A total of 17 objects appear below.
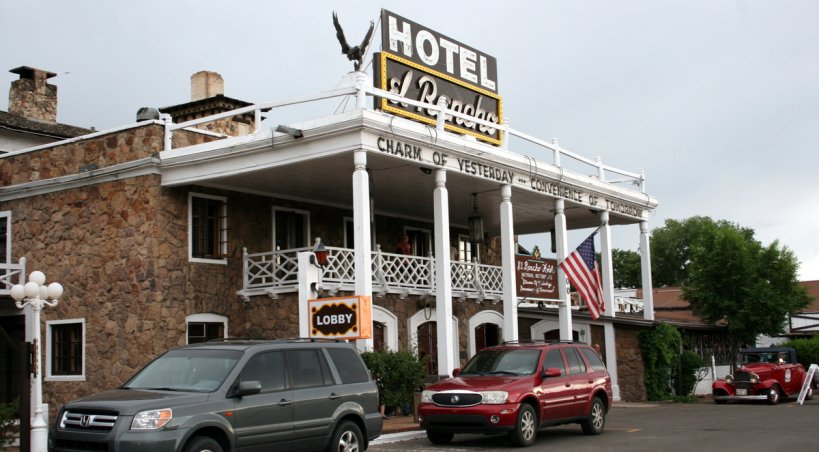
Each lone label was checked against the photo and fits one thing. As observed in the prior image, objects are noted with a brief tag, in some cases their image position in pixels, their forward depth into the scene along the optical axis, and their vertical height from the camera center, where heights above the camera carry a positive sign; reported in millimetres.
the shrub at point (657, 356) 27078 -812
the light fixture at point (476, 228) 22766 +2616
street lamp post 13102 +591
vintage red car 25672 -1585
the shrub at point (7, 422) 13938 -1173
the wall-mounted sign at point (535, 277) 22984 +1418
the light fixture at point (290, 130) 18250 +4148
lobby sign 16844 +373
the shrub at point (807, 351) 35875 -1068
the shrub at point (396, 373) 17625 -731
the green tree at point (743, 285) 35688 +1629
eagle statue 19594 +6121
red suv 14234 -987
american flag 23297 +1362
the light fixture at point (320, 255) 18094 +1651
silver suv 9688 -722
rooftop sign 20812 +6291
